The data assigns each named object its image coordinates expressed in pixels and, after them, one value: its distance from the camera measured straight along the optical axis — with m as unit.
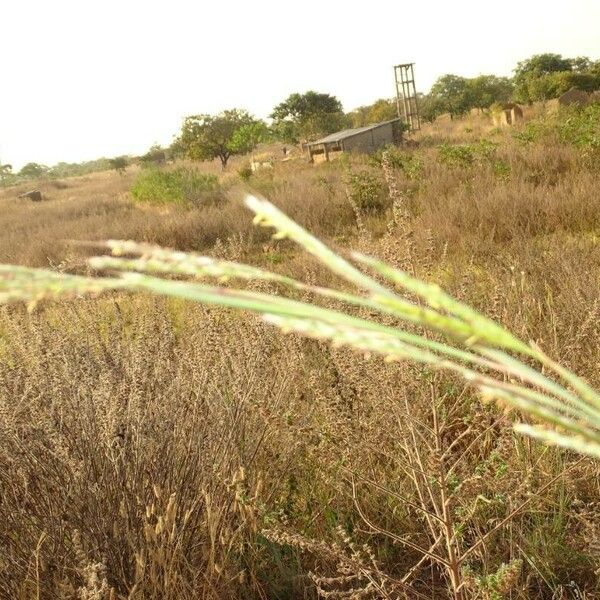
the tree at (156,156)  48.64
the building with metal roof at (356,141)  22.62
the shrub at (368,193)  9.79
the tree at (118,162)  54.12
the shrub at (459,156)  10.01
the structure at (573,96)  24.00
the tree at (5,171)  65.25
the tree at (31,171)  76.31
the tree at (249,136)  28.98
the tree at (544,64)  41.18
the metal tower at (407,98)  32.34
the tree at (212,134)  31.51
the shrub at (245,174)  18.96
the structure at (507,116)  23.84
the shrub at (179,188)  13.96
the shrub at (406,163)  10.20
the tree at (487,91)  41.50
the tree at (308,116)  31.83
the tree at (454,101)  41.28
